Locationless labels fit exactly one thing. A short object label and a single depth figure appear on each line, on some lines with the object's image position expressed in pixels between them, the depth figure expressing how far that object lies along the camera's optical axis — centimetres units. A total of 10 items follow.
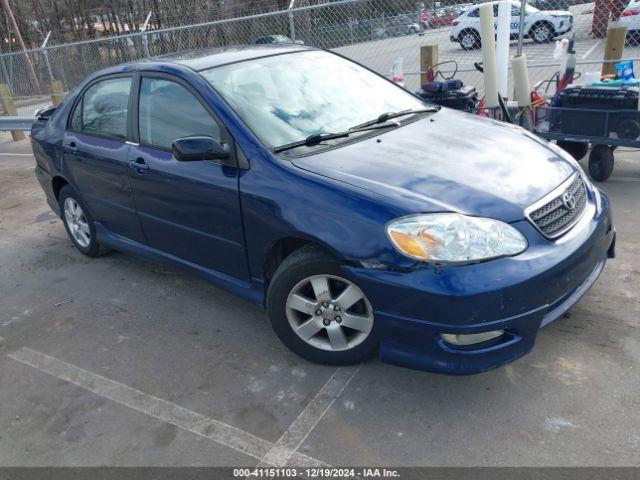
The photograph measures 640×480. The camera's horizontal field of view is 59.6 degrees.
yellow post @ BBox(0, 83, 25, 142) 1218
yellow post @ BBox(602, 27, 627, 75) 675
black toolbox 517
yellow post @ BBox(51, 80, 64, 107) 1130
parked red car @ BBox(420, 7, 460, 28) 948
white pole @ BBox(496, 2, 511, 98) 610
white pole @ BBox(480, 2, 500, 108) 554
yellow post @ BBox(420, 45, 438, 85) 804
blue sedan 253
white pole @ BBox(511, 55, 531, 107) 591
